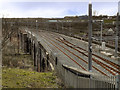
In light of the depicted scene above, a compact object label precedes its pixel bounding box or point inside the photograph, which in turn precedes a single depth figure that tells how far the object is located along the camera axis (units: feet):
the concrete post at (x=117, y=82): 23.70
